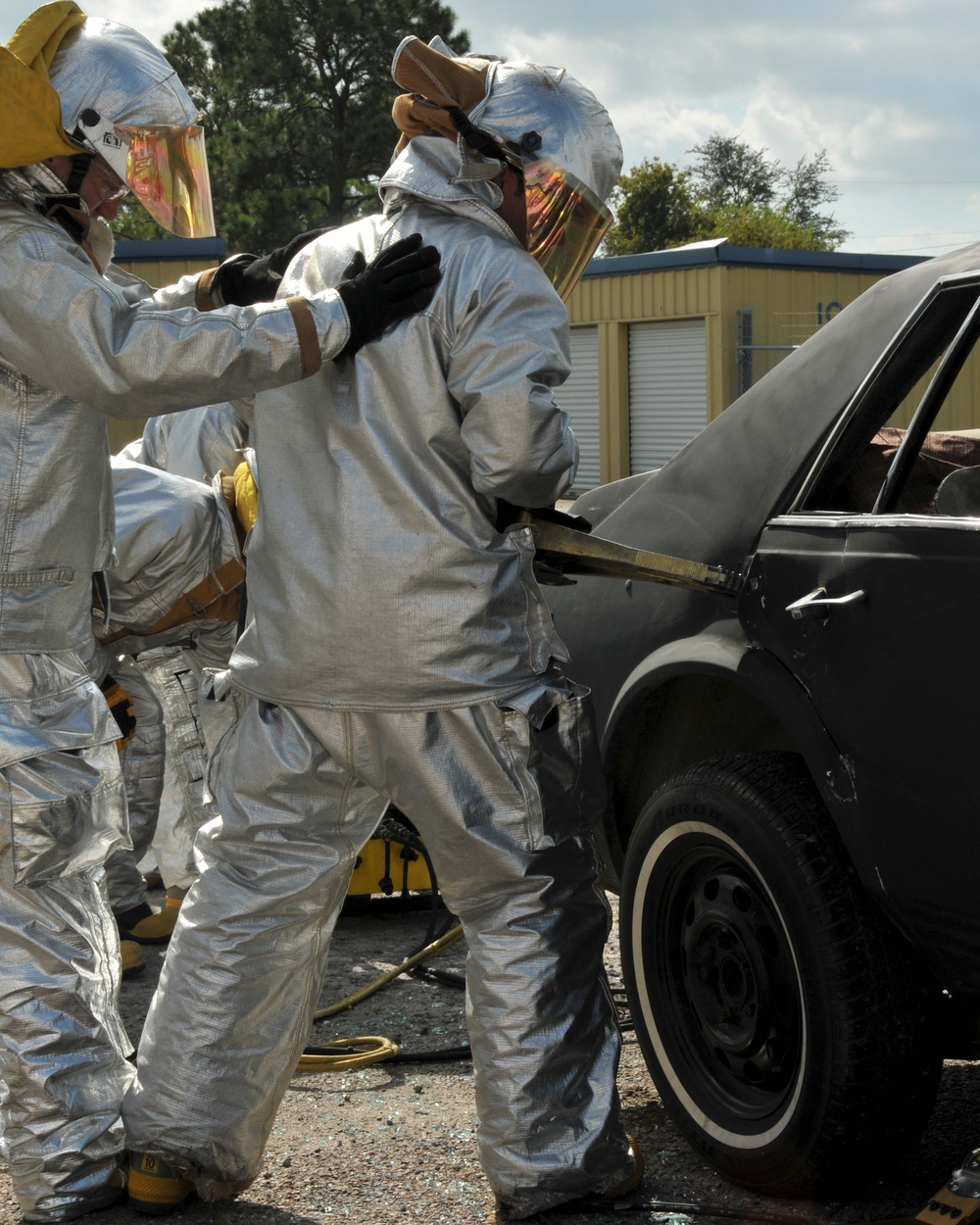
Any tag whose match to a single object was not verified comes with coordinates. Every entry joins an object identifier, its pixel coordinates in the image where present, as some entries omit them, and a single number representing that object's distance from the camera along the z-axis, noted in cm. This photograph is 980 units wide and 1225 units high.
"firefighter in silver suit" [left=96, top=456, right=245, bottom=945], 413
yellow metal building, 2064
